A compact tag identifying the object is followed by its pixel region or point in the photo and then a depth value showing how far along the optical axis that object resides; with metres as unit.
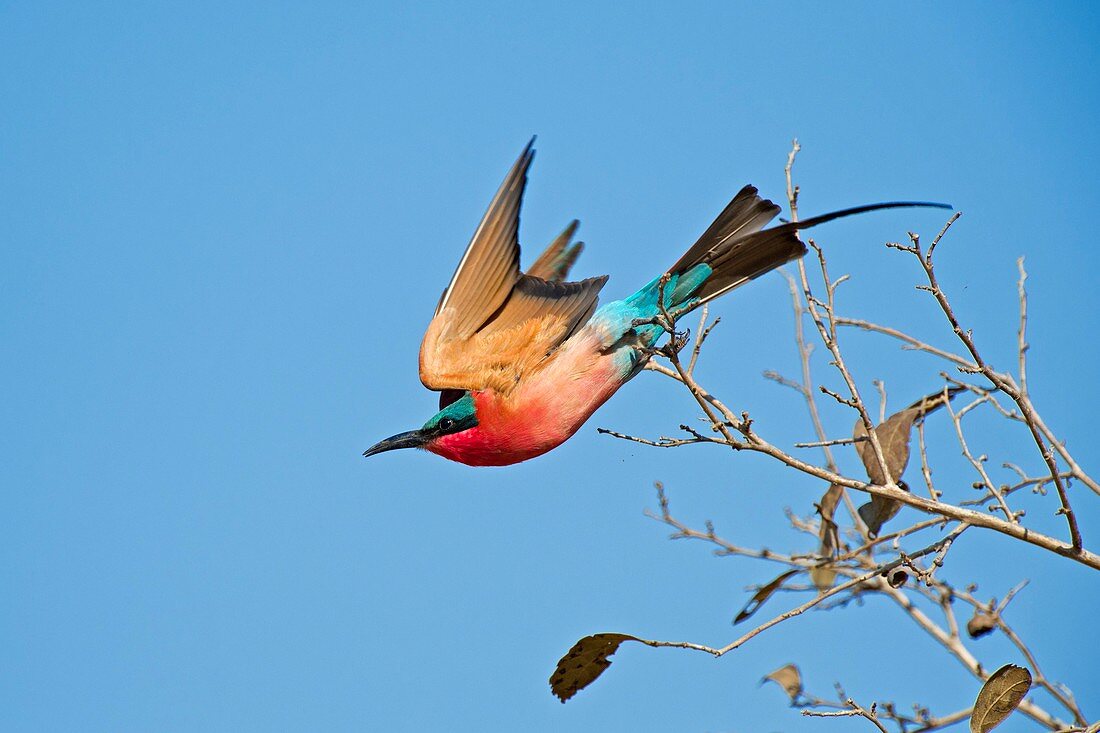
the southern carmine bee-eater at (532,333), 6.38
